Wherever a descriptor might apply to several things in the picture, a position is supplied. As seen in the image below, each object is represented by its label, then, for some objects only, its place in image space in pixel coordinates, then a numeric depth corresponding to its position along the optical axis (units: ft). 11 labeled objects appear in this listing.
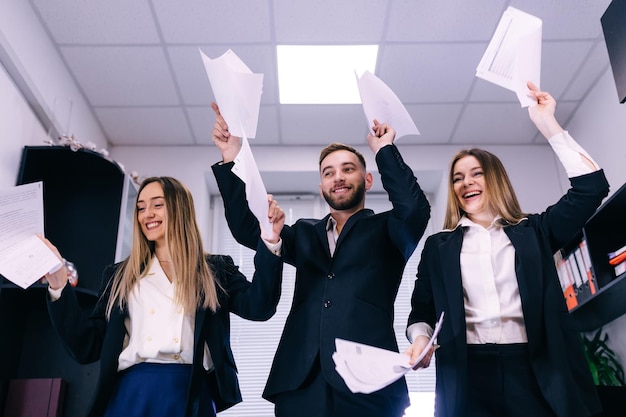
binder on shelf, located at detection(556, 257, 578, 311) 9.61
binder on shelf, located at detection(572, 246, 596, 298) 8.95
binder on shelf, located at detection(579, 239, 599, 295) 8.72
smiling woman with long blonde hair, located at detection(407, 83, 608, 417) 4.68
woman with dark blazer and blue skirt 5.39
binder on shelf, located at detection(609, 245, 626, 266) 8.27
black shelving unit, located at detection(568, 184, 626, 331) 8.45
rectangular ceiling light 10.76
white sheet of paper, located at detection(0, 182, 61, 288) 5.44
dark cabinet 8.95
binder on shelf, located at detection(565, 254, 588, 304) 9.30
